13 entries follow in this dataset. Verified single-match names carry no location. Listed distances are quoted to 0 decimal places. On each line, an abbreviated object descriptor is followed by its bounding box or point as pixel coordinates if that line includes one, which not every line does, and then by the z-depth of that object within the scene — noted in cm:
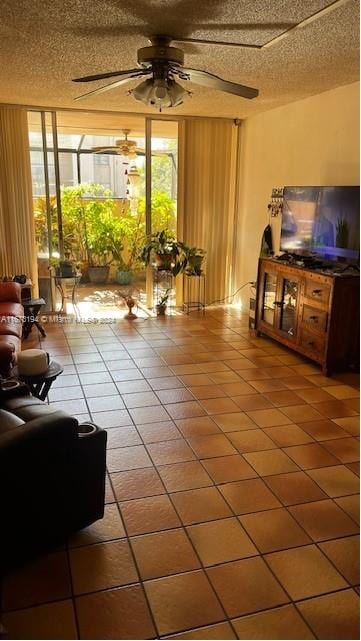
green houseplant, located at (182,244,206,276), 576
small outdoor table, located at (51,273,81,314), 573
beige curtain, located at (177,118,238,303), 594
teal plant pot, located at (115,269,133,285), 785
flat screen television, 389
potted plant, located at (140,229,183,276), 572
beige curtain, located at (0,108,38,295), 533
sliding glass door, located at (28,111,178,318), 571
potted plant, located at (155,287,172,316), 602
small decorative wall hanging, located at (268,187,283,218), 521
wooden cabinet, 388
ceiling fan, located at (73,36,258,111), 266
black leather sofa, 178
